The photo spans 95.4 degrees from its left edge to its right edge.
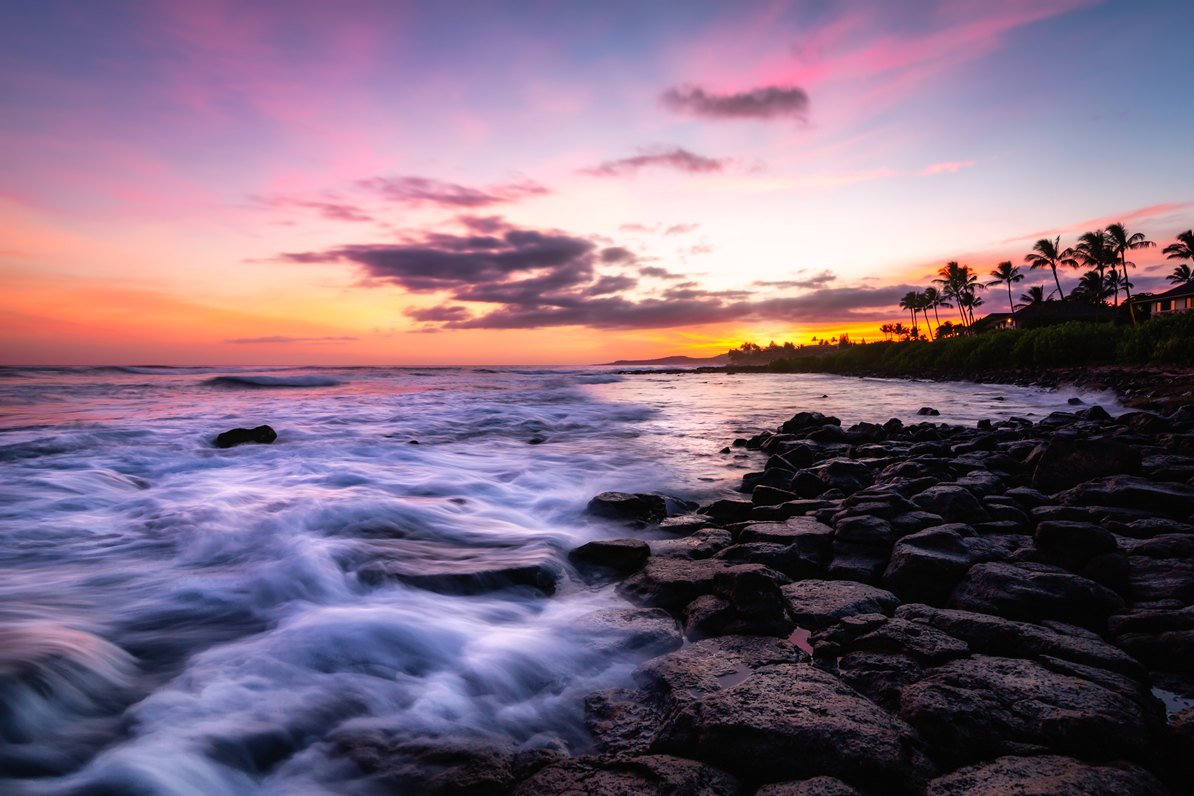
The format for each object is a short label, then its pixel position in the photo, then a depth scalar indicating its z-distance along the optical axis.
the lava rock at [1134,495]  4.55
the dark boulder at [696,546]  4.54
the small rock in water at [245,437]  10.16
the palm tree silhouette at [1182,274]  62.71
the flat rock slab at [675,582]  3.59
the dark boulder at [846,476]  6.32
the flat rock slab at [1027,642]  2.47
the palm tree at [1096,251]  51.97
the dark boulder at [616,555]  4.42
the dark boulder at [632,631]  3.15
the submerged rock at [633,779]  1.87
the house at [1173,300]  49.44
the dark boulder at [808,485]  6.41
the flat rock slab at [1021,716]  1.95
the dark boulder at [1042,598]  2.99
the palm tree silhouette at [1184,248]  51.00
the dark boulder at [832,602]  3.22
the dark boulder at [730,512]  5.62
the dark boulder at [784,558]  4.05
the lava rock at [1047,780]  1.69
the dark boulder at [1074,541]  3.54
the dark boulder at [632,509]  5.86
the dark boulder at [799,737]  1.88
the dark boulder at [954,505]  4.61
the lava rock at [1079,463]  5.53
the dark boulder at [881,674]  2.39
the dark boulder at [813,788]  1.74
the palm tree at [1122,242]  50.28
